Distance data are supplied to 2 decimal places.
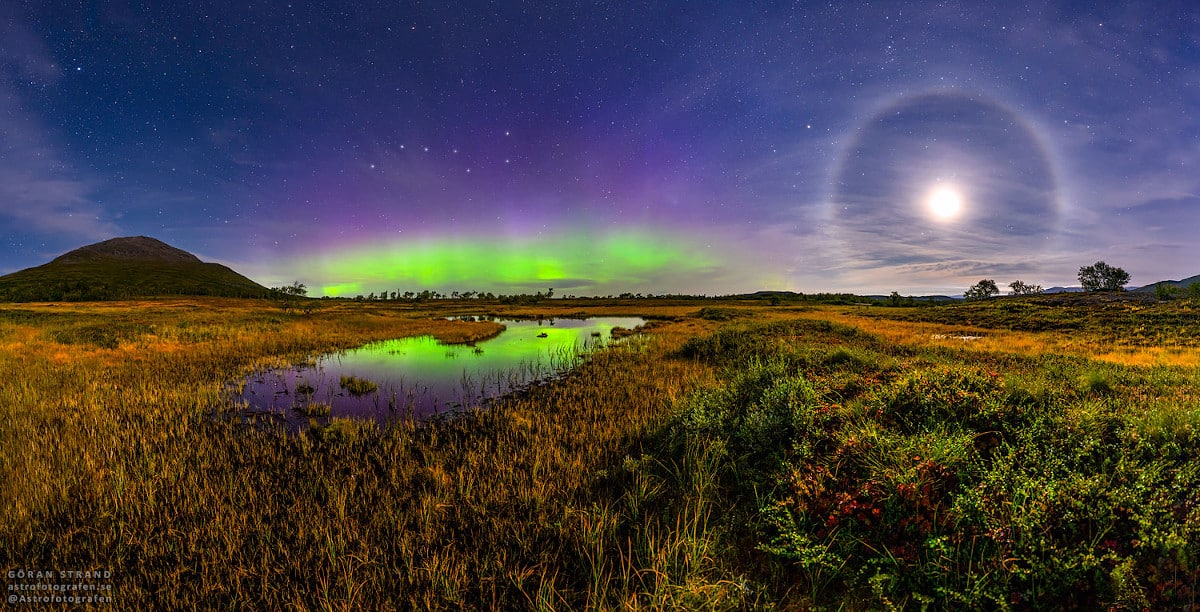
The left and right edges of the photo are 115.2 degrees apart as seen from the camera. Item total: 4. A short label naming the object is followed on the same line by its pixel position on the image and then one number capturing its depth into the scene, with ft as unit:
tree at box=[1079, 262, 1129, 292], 385.50
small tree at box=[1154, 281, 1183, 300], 207.79
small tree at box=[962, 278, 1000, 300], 480.64
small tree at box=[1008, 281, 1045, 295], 502.46
